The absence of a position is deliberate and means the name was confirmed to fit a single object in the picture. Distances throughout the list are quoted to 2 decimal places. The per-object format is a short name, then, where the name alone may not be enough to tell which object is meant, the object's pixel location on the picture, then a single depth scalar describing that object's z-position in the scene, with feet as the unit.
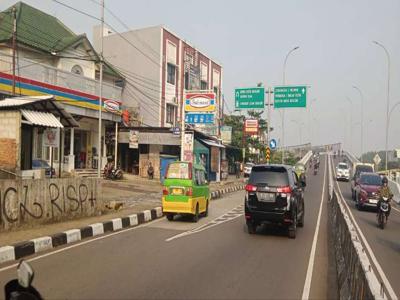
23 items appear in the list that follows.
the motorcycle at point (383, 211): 47.96
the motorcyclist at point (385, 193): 48.67
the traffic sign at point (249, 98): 106.83
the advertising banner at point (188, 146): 92.79
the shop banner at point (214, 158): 126.21
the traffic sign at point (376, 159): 132.87
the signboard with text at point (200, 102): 93.76
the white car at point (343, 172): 155.53
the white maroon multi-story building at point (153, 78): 112.71
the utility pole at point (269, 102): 108.15
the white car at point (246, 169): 159.43
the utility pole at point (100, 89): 78.09
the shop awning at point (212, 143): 117.78
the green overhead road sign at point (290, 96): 106.22
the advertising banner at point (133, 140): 102.32
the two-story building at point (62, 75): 73.31
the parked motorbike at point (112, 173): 96.53
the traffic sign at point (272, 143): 122.87
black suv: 37.09
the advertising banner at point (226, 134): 140.44
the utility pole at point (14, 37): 69.51
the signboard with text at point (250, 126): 142.31
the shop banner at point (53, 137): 52.01
